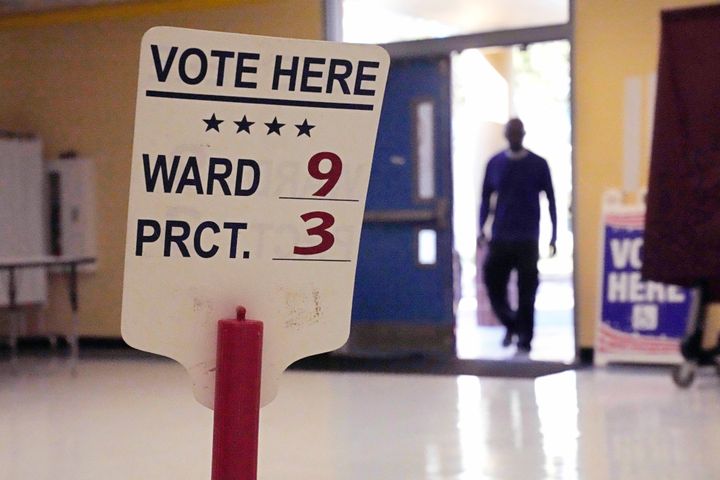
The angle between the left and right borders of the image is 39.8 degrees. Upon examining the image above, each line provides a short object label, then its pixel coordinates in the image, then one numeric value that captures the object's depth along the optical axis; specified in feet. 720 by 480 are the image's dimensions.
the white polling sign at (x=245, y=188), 4.75
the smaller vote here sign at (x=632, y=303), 18.86
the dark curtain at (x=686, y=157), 16.34
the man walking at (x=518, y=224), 21.83
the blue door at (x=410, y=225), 21.39
